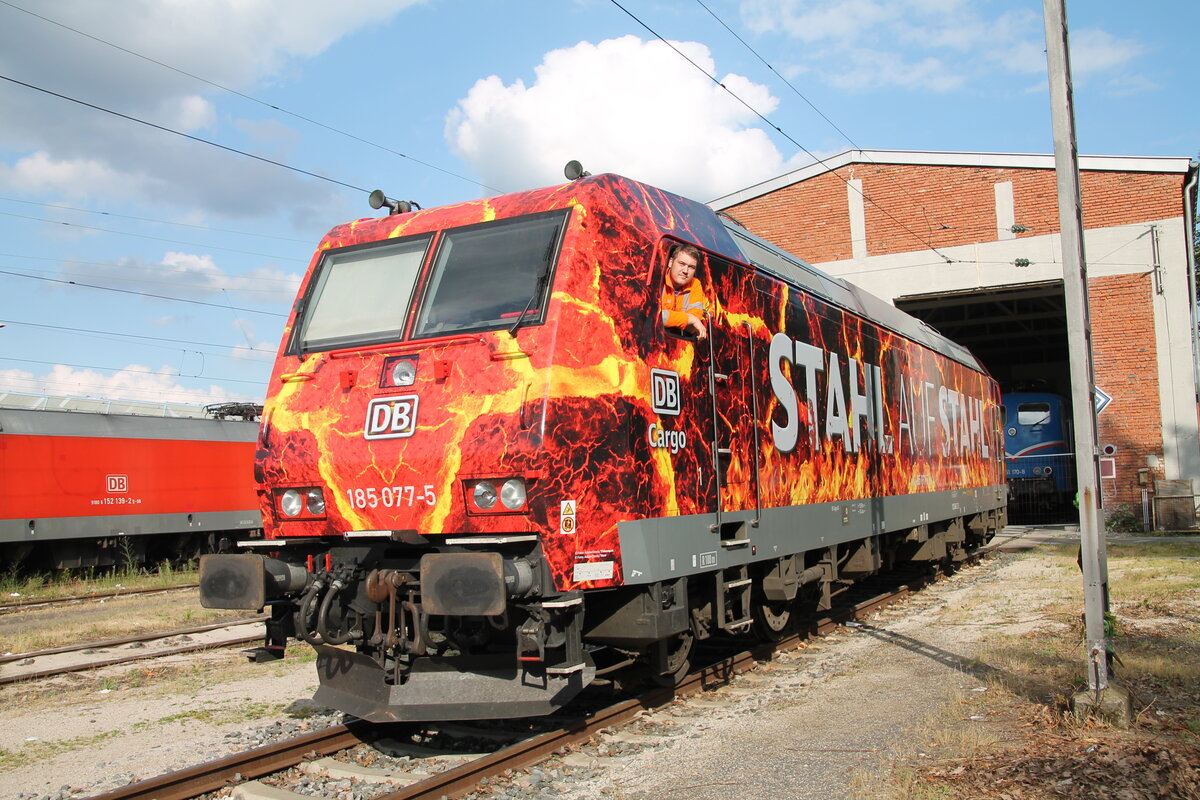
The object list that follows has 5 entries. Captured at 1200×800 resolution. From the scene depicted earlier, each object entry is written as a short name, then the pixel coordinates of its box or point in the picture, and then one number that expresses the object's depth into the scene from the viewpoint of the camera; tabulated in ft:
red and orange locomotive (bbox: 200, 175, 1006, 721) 18.13
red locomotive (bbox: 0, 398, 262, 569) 58.03
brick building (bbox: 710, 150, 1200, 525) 70.03
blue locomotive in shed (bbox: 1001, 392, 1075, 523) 93.15
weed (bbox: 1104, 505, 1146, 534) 71.72
